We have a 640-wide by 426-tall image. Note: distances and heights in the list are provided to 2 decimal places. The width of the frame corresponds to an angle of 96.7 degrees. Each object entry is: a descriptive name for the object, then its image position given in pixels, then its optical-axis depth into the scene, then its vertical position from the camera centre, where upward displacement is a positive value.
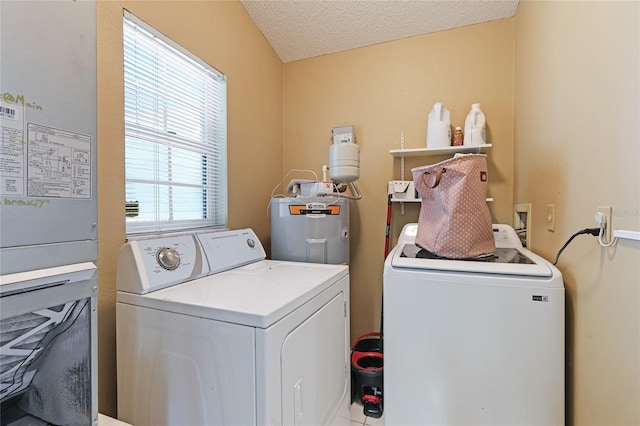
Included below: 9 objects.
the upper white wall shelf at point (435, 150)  2.03 +0.46
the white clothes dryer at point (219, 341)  0.90 -0.46
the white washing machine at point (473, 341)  1.16 -0.57
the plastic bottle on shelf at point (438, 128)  2.09 +0.62
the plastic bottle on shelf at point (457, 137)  2.12 +0.56
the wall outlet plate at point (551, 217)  1.36 -0.03
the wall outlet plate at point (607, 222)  0.89 -0.04
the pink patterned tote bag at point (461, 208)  1.37 +0.02
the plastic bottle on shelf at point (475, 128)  2.04 +0.60
